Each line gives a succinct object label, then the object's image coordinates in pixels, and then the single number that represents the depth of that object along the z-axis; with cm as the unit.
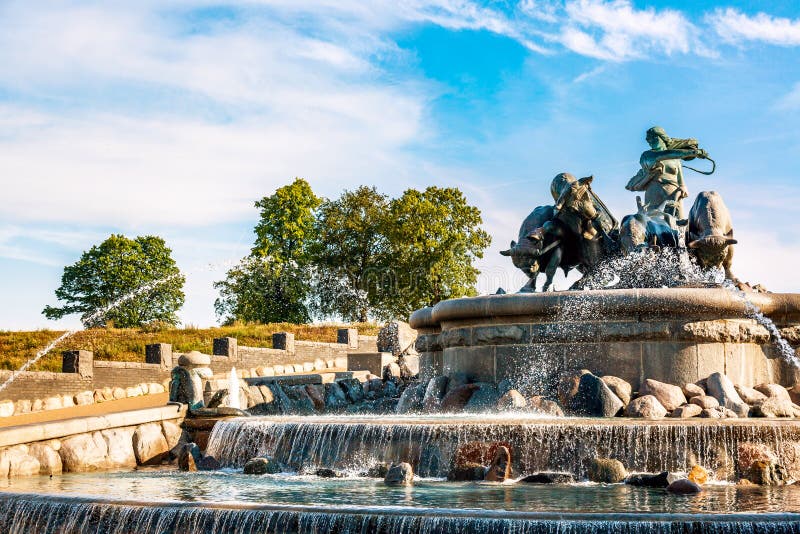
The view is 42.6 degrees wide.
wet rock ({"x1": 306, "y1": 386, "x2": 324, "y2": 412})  1933
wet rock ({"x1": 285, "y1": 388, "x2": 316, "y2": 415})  1877
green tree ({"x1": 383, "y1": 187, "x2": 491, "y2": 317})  5009
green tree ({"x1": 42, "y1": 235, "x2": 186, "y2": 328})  6256
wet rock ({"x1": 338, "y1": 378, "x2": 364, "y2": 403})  2017
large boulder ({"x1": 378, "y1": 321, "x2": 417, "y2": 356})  2822
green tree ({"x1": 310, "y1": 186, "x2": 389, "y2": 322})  5238
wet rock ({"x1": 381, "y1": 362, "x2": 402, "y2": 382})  2322
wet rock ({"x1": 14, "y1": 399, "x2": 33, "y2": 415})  2192
